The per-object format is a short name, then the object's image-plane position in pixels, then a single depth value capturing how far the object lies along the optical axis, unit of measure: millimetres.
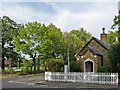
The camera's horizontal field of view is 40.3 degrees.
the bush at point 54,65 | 18953
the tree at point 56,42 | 27895
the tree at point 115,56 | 16124
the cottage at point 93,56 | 20124
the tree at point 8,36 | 30071
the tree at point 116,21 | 14486
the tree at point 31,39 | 27294
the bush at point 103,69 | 18159
